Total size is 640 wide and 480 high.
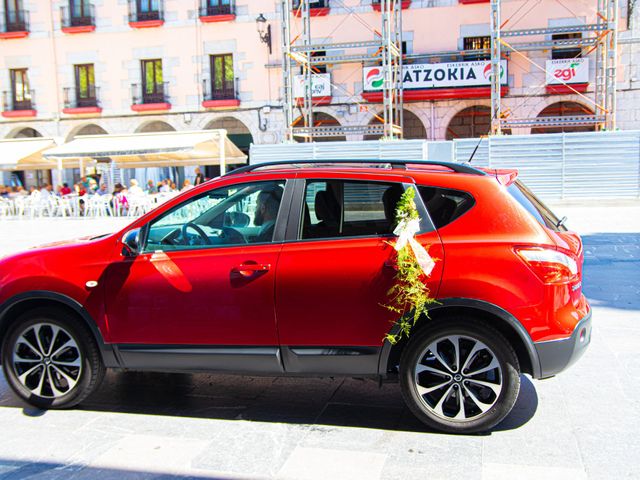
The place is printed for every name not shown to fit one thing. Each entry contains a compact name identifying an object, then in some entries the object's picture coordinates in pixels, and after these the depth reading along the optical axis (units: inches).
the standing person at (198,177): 909.0
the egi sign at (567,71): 921.5
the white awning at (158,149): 852.6
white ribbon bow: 152.3
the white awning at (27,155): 942.4
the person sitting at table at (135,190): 873.5
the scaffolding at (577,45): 807.7
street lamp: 1045.5
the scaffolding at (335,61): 863.1
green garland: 151.6
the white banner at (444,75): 935.7
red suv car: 152.9
